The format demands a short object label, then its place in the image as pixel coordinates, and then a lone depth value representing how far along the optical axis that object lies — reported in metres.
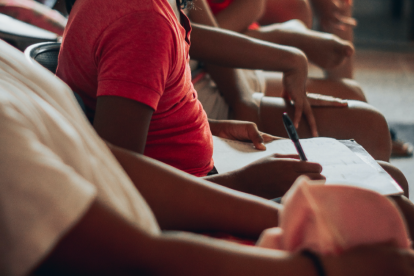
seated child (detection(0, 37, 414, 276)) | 0.94
